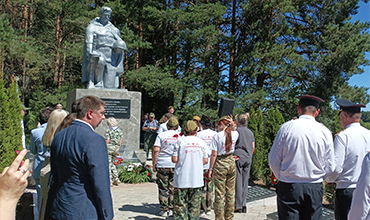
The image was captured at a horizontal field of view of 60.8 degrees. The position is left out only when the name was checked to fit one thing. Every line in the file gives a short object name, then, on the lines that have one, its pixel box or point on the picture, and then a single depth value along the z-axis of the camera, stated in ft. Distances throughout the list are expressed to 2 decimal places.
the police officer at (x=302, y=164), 9.89
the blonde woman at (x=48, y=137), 11.37
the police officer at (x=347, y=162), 10.53
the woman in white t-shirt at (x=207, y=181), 18.76
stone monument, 29.48
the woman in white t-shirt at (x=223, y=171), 15.79
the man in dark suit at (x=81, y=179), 7.70
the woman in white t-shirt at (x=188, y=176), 14.32
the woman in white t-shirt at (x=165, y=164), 17.42
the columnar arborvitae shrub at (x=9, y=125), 21.76
